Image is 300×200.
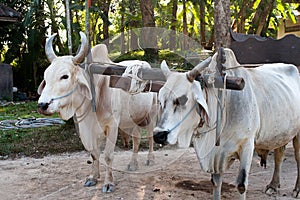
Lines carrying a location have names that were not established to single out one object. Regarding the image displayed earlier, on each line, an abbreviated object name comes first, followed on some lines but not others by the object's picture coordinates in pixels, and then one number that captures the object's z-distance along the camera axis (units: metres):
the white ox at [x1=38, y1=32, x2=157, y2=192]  3.65
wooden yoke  2.99
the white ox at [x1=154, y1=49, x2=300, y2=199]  2.86
